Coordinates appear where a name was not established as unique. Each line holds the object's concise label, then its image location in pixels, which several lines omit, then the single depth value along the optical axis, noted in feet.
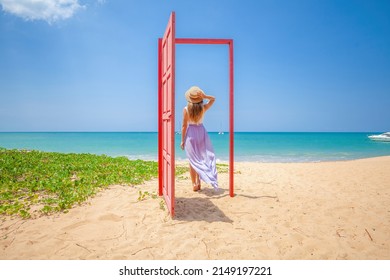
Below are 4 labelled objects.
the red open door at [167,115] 13.08
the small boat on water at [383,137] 174.19
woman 17.16
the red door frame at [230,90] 17.31
